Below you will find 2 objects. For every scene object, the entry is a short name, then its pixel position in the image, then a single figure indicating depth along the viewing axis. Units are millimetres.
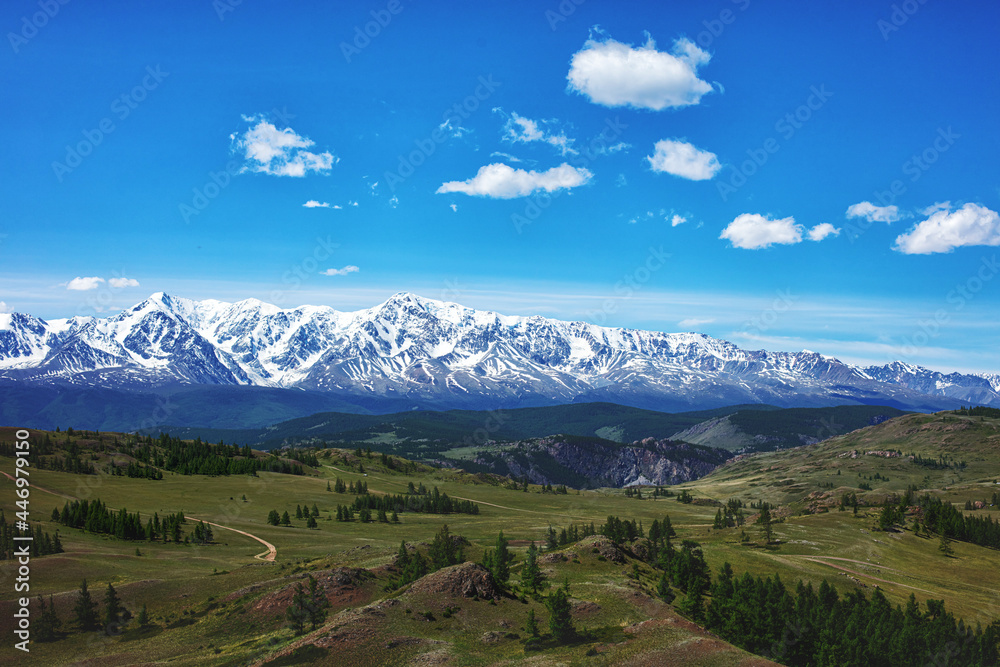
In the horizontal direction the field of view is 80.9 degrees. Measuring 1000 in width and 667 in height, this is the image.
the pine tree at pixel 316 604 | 65875
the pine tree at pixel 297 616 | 65250
